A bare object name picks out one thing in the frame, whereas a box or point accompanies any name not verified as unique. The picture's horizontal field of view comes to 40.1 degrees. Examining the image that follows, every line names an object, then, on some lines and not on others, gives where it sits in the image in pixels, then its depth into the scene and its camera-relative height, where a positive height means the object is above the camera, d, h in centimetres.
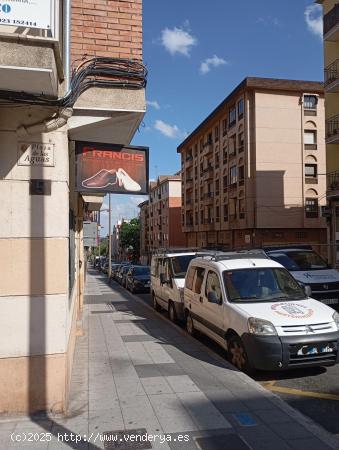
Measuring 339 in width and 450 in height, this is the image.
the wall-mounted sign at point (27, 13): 412 +205
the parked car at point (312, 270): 1209 -93
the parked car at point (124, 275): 2962 -233
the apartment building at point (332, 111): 2669 +764
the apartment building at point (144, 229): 8516 +197
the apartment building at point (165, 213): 6869 +403
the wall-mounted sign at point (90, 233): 2039 +30
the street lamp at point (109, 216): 4312 +222
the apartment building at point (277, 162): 3838 +646
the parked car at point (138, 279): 2341 -206
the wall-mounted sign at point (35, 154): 511 +95
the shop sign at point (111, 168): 621 +97
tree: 9312 +27
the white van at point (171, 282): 1230 -121
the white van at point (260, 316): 671 -123
